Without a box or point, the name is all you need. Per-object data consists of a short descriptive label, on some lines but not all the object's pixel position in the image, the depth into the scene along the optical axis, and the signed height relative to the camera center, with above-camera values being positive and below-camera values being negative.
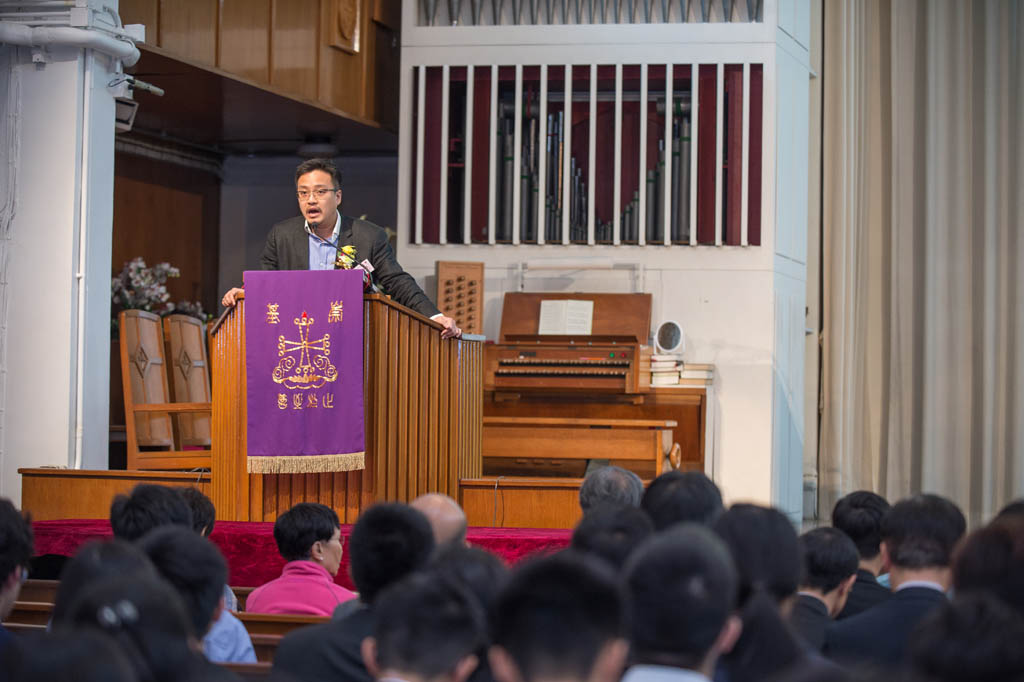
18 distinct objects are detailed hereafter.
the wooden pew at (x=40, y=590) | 8.07 -0.76
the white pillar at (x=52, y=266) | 13.35 +0.47
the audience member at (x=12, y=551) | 5.85 -0.47
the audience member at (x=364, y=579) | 4.95 -0.47
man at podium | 11.10 +0.52
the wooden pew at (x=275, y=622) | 6.65 -0.71
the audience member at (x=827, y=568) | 6.18 -0.50
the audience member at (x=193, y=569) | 4.95 -0.42
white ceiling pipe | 13.31 +1.68
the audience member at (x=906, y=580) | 5.59 -0.51
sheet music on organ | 18.27 +0.31
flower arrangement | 19.24 +0.51
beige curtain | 20.94 +0.98
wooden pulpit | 10.58 -0.30
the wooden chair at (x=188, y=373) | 17.53 -0.12
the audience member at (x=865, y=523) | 7.72 -0.48
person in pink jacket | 7.36 -0.65
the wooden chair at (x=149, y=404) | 15.25 -0.31
